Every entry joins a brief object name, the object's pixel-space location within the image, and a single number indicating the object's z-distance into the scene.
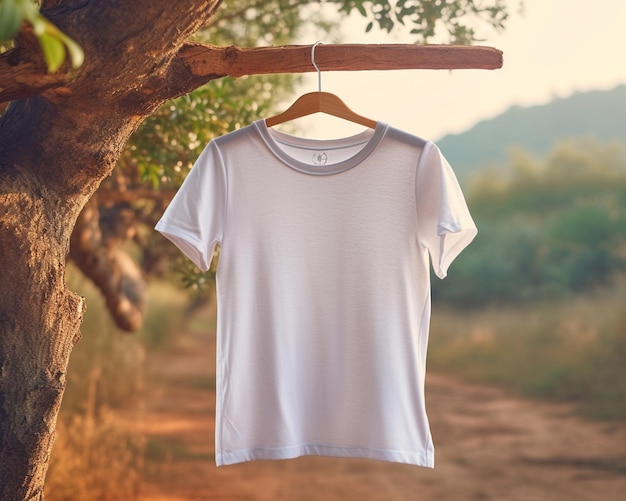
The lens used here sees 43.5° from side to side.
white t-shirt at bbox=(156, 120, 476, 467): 2.04
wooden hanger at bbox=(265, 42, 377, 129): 2.03
